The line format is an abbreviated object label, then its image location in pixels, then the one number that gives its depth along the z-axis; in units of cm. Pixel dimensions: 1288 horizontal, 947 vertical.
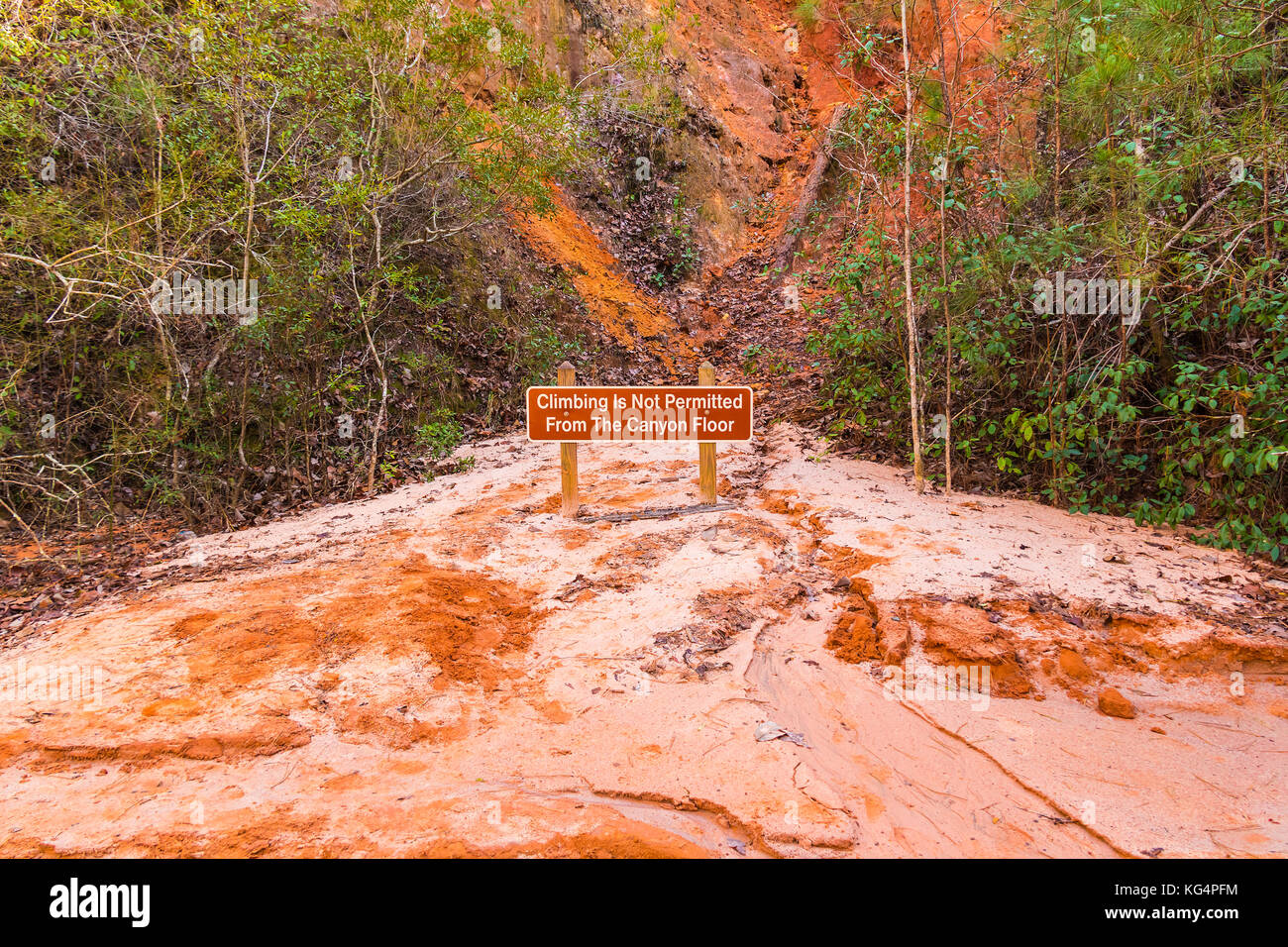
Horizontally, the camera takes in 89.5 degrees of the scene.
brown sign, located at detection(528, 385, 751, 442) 558
